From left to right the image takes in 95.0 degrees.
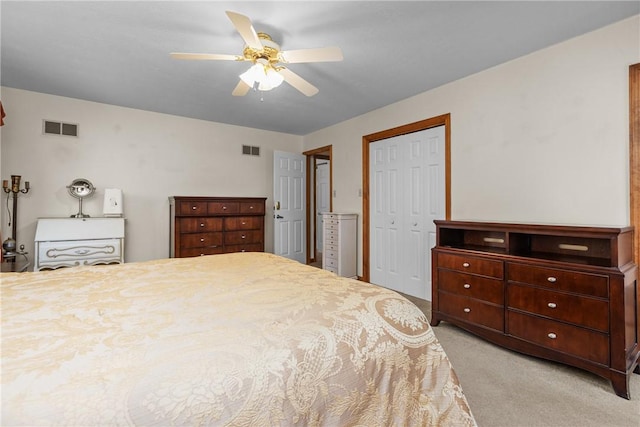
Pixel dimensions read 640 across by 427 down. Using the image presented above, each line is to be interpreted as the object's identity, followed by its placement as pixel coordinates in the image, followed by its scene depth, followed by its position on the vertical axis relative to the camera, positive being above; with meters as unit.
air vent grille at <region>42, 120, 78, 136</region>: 3.58 +1.11
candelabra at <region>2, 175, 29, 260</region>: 3.11 +0.05
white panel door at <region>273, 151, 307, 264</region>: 5.15 +0.20
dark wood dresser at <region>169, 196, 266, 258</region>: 3.96 -0.12
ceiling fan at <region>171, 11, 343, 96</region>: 1.98 +1.13
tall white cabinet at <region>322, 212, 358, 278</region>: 4.42 -0.40
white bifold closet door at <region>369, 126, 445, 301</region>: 3.57 +0.13
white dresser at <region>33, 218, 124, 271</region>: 3.25 -0.29
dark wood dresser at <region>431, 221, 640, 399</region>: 1.87 -0.58
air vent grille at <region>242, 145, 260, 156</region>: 5.08 +1.17
